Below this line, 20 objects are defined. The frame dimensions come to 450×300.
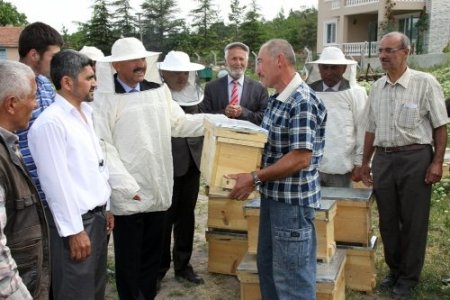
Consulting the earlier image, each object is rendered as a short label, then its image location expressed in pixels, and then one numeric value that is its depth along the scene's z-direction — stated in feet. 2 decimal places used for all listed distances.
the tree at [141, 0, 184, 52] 182.09
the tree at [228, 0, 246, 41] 175.22
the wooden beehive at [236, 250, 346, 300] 13.02
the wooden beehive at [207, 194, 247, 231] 16.47
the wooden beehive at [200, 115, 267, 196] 11.19
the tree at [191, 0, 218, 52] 184.96
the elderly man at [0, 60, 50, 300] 7.63
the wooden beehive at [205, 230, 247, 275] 16.72
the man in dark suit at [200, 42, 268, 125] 17.35
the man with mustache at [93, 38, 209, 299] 12.62
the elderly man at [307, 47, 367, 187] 16.05
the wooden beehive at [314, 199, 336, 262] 13.65
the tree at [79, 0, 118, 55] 162.81
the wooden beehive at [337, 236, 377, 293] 15.53
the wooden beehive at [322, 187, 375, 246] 15.15
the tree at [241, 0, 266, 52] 151.12
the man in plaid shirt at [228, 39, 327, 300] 10.59
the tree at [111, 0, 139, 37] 178.60
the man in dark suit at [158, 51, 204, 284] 16.10
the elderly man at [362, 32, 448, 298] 14.85
